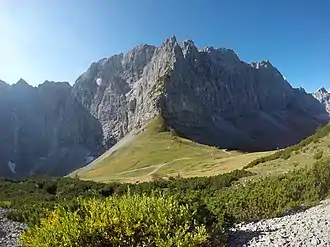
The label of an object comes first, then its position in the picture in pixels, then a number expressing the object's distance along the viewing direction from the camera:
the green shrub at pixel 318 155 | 36.74
